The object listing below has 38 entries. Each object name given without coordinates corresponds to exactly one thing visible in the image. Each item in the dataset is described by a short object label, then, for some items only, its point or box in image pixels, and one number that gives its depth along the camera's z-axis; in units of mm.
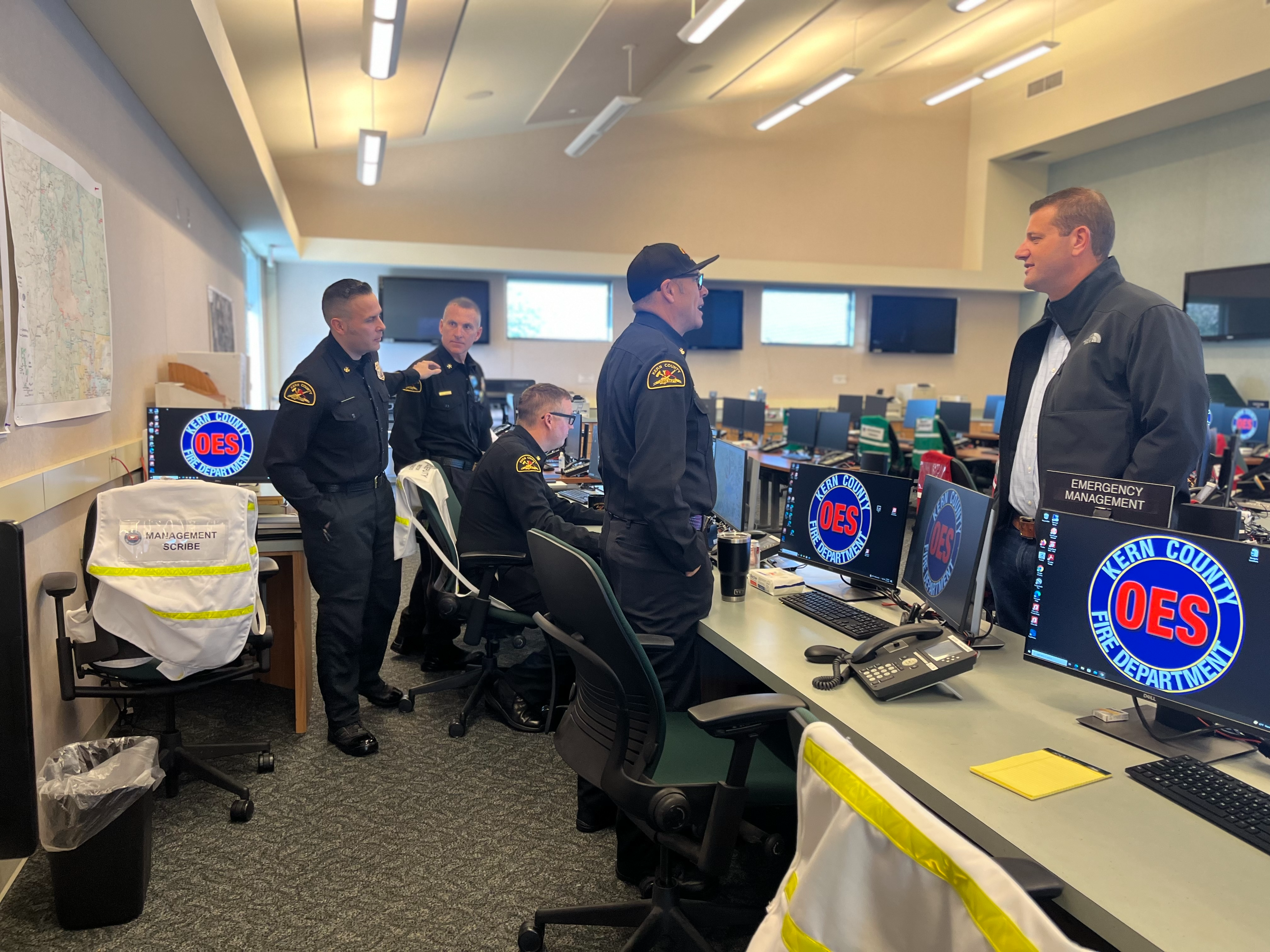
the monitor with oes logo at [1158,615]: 1305
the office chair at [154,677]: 2328
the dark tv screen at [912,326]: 10438
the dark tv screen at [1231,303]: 7637
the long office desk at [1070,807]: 995
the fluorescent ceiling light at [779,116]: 8039
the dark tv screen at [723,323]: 9938
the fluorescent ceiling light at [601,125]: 6809
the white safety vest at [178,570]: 2303
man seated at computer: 3113
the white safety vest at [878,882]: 618
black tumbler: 2355
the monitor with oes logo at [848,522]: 2244
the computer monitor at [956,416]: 8711
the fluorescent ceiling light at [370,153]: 6379
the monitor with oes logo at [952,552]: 1812
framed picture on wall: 5867
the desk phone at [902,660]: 1631
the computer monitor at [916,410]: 8031
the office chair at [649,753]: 1621
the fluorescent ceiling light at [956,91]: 7789
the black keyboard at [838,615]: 2055
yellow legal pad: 1274
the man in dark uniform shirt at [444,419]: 4109
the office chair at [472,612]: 3072
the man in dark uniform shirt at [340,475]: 2883
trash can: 1925
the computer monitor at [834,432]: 6625
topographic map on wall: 2389
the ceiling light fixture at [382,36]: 4059
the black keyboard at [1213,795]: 1164
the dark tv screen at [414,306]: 8977
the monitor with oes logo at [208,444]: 3744
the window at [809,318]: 10297
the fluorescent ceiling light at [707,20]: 5148
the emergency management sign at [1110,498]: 1687
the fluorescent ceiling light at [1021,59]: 7195
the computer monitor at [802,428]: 6949
